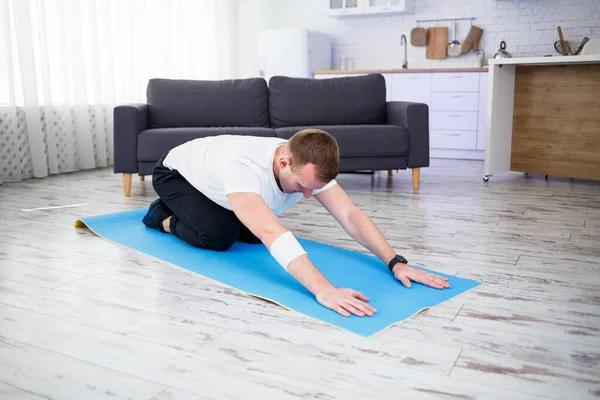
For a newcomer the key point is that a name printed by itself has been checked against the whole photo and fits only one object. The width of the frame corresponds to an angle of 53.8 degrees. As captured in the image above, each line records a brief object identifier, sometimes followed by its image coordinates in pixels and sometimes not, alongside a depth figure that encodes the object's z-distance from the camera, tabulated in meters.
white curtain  4.29
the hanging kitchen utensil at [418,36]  6.16
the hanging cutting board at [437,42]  6.09
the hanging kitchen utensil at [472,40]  5.92
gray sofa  3.71
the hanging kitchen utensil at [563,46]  5.41
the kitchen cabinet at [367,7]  6.05
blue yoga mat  1.71
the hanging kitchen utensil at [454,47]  6.02
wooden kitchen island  4.10
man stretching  1.71
